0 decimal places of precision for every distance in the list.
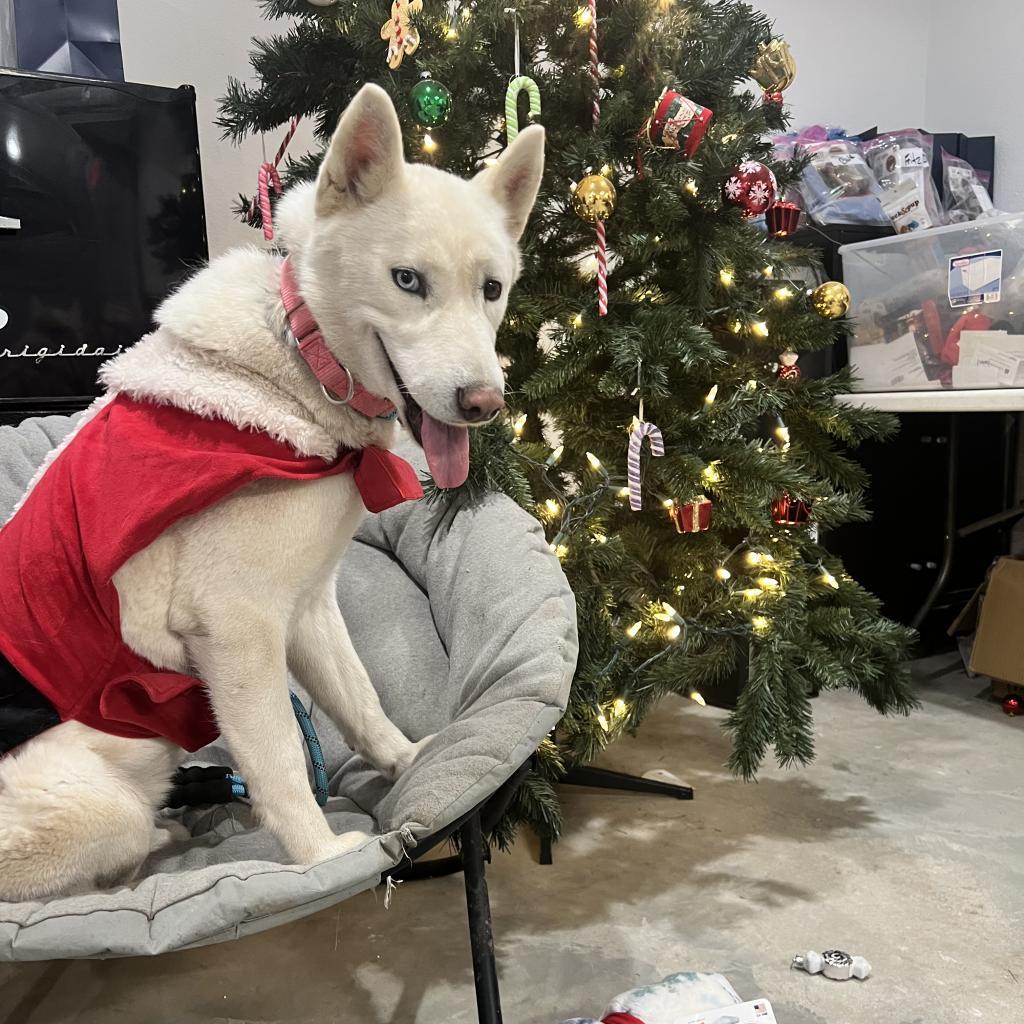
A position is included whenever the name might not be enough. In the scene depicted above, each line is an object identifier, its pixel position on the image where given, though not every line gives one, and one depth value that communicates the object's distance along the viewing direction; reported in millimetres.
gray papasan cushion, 801
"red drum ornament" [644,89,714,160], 1488
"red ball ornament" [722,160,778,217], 1562
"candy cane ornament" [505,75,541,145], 1459
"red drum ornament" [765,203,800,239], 1741
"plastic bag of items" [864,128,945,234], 2455
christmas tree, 1553
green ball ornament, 1415
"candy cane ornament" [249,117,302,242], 1527
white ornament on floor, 1274
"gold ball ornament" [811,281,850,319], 1792
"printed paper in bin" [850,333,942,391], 2244
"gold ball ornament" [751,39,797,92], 1650
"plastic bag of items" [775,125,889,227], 2467
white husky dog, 873
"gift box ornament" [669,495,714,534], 1657
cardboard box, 2307
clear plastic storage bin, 2072
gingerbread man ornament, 1437
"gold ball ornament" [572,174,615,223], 1511
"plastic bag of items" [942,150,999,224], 2641
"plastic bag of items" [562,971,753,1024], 1042
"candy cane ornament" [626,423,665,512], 1568
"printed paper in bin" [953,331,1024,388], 2062
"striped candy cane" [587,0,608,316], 1555
